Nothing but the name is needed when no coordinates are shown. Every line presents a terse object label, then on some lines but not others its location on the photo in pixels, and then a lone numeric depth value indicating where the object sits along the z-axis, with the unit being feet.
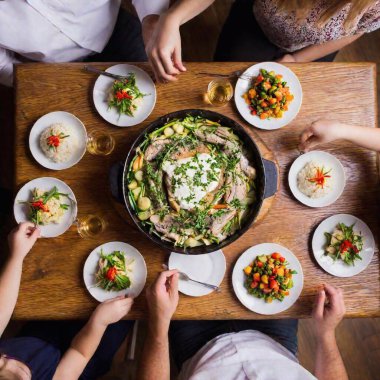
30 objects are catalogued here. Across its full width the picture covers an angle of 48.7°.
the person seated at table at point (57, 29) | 6.68
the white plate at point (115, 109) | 6.54
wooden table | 6.52
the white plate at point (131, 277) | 6.46
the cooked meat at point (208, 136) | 6.15
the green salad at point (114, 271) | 6.33
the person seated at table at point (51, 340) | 6.27
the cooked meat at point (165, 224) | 6.10
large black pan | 5.85
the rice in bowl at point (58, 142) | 6.40
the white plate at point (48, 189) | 6.50
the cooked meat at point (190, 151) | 6.19
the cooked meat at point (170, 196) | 6.07
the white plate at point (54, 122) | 6.54
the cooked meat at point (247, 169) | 6.12
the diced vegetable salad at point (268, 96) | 6.38
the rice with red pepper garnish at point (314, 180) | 6.37
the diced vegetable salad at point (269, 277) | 6.26
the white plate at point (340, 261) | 6.44
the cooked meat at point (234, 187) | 6.08
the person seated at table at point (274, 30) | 6.30
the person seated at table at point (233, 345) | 6.24
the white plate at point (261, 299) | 6.40
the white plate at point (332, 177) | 6.47
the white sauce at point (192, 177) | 5.98
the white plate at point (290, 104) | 6.52
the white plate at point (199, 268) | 6.42
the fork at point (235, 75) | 6.59
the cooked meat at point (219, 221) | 6.05
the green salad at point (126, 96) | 6.39
